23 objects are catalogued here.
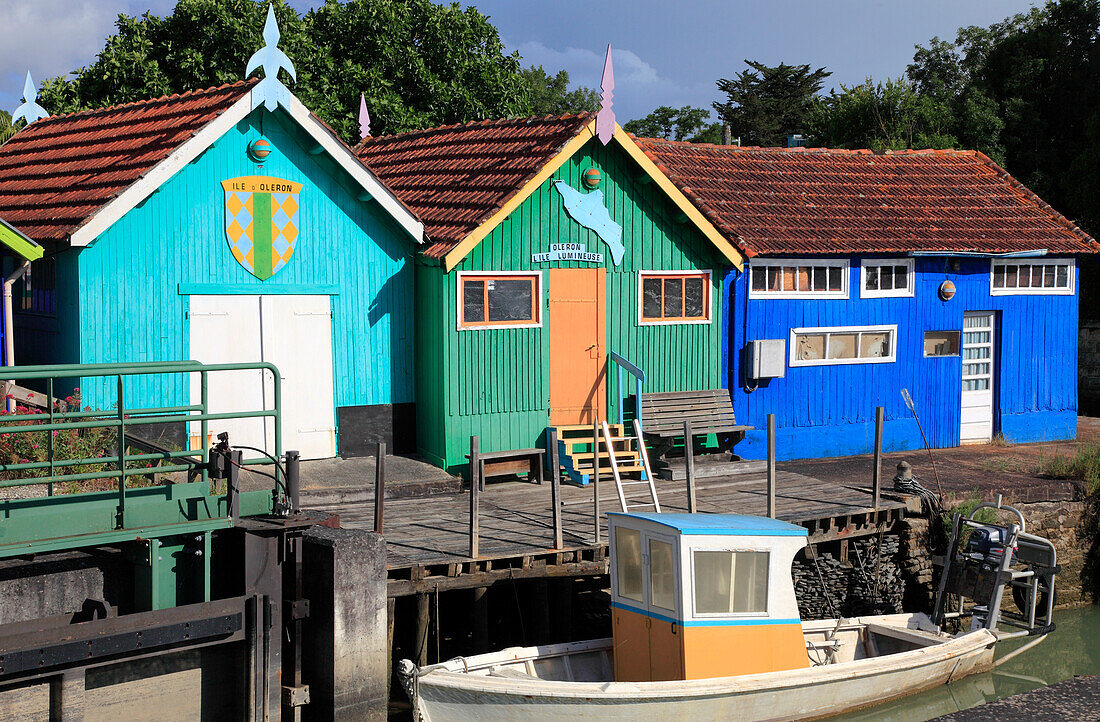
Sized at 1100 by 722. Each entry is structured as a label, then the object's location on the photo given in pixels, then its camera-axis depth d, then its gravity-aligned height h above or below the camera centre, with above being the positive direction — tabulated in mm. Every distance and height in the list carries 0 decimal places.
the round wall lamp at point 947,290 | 20312 +958
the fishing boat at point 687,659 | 11102 -3225
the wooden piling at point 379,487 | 12461 -1557
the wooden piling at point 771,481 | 14227 -1704
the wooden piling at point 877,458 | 15281 -1519
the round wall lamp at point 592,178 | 17156 +2463
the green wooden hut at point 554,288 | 16438 +831
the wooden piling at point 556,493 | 12875 -1674
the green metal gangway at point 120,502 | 8879 -1315
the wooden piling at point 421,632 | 12219 -3062
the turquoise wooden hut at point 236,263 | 14672 +1076
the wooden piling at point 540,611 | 13047 -3030
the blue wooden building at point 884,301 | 19062 +763
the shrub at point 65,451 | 10828 -1058
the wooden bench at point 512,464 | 16302 -1735
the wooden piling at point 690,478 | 13789 -1600
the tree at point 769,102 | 54062 +11522
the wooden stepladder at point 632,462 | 13445 -1536
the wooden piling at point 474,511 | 12359 -1787
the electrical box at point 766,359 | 18603 -236
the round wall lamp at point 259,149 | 15383 +2590
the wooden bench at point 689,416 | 17453 -1114
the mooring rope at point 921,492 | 15828 -2040
